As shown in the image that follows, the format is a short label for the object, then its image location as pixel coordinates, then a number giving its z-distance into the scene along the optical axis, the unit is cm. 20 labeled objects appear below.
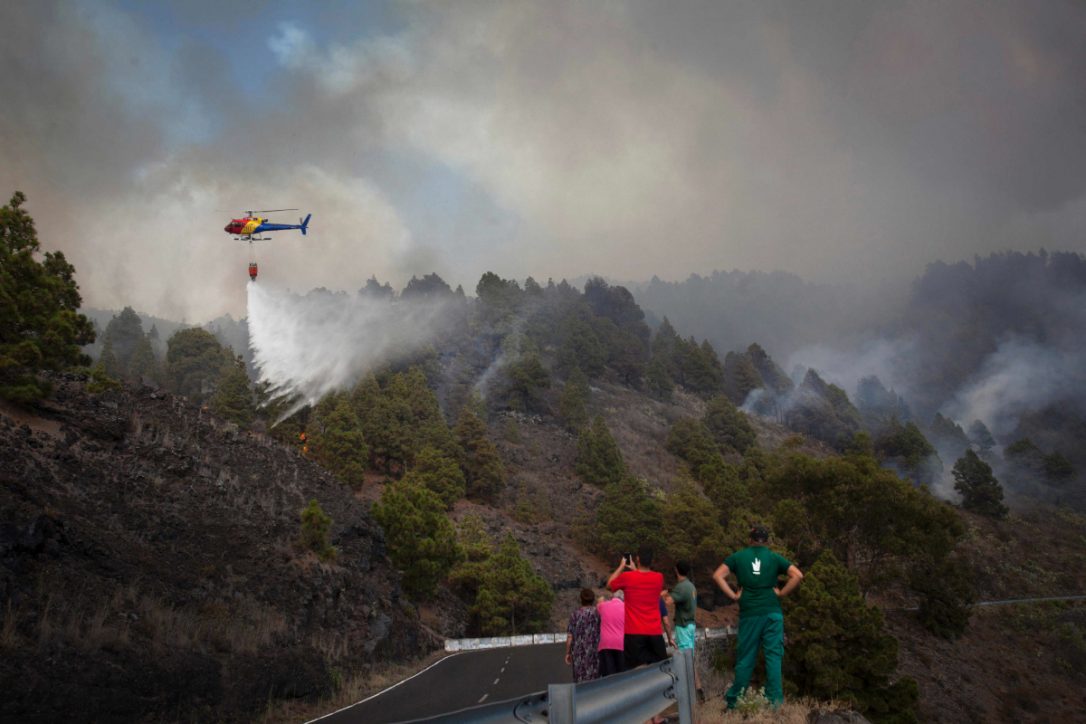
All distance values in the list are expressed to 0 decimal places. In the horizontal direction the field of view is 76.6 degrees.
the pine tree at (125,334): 11862
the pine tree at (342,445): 6034
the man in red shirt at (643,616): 883
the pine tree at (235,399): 6397
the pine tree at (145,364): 9518
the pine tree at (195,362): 8875
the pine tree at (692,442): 8888
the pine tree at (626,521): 6131
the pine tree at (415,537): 3869
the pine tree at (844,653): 2564
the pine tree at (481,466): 7081
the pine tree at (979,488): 9269
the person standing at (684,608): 905
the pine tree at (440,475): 6250
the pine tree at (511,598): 4475
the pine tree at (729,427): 10131
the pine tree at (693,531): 5819
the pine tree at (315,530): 2409
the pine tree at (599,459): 7900
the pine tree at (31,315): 2122
